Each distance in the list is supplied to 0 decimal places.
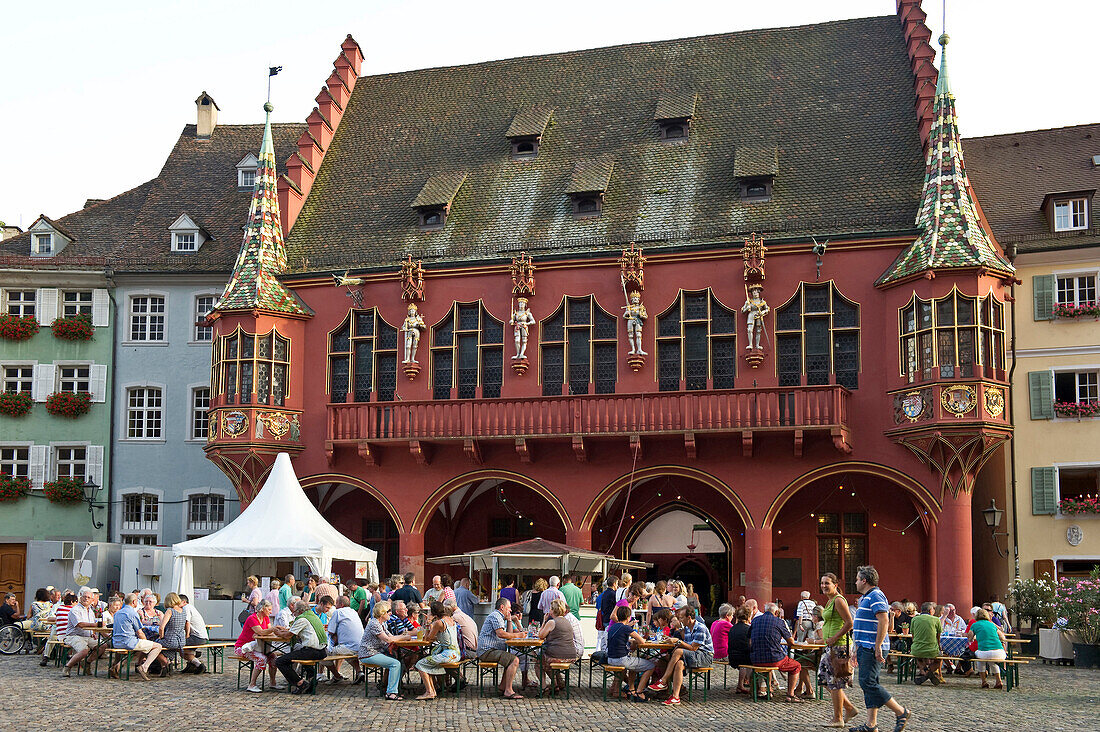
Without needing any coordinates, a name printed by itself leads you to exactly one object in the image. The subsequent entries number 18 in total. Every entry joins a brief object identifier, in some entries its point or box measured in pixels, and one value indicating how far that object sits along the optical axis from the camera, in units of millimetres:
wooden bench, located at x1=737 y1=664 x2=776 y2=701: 17438
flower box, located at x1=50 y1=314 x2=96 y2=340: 36406
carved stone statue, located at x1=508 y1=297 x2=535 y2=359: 30609
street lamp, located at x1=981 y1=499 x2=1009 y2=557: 29484
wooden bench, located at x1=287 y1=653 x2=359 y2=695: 18116
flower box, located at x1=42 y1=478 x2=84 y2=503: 35469
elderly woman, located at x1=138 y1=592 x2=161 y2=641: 20188
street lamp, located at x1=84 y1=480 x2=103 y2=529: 35719
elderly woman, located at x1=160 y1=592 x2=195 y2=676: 20000
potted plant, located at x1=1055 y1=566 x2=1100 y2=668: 25062
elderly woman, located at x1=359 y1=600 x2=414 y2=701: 17656
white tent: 25703
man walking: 13859
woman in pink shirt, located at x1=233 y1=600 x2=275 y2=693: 18750
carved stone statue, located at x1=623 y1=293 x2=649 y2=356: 29922
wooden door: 35406
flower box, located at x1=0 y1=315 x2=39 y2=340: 36438
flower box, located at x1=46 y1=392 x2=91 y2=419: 35969
